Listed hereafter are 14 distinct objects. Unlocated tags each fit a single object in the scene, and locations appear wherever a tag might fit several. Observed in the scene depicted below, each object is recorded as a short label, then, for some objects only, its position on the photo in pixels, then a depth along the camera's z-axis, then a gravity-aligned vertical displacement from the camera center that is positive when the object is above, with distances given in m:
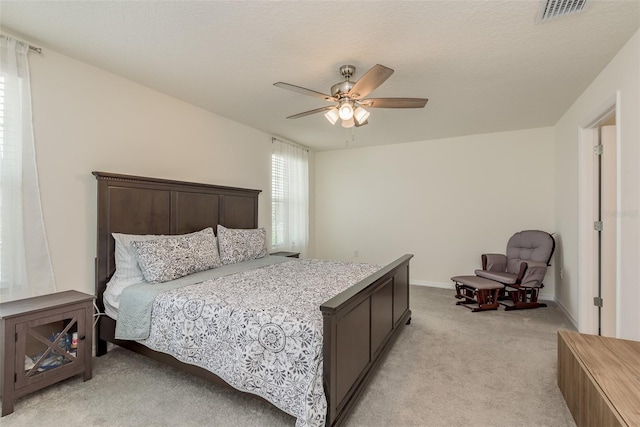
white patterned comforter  1.62 -0.74
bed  1.72 -0.54
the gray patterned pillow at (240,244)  3.37 -0.37
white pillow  2.62 -0.43
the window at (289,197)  4.94 +0.28
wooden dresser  1.35 -0.85
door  2.96 -0.23
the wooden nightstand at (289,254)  4.49 -0.62
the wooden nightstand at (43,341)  1.85 -0.88
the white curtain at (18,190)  2.15 +0.17
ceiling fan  2.27 +0.92
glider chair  3.84 -0.83
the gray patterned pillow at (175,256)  2.53 -0.39
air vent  1.78 +1.25
